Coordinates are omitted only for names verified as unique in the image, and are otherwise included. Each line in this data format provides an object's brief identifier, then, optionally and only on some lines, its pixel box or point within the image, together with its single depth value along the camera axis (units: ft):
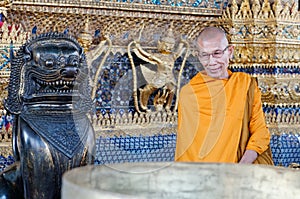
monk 8.25
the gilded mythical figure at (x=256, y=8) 13.07
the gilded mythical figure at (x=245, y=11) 13.20
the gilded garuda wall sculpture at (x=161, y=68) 11.84
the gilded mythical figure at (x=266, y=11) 13.01
